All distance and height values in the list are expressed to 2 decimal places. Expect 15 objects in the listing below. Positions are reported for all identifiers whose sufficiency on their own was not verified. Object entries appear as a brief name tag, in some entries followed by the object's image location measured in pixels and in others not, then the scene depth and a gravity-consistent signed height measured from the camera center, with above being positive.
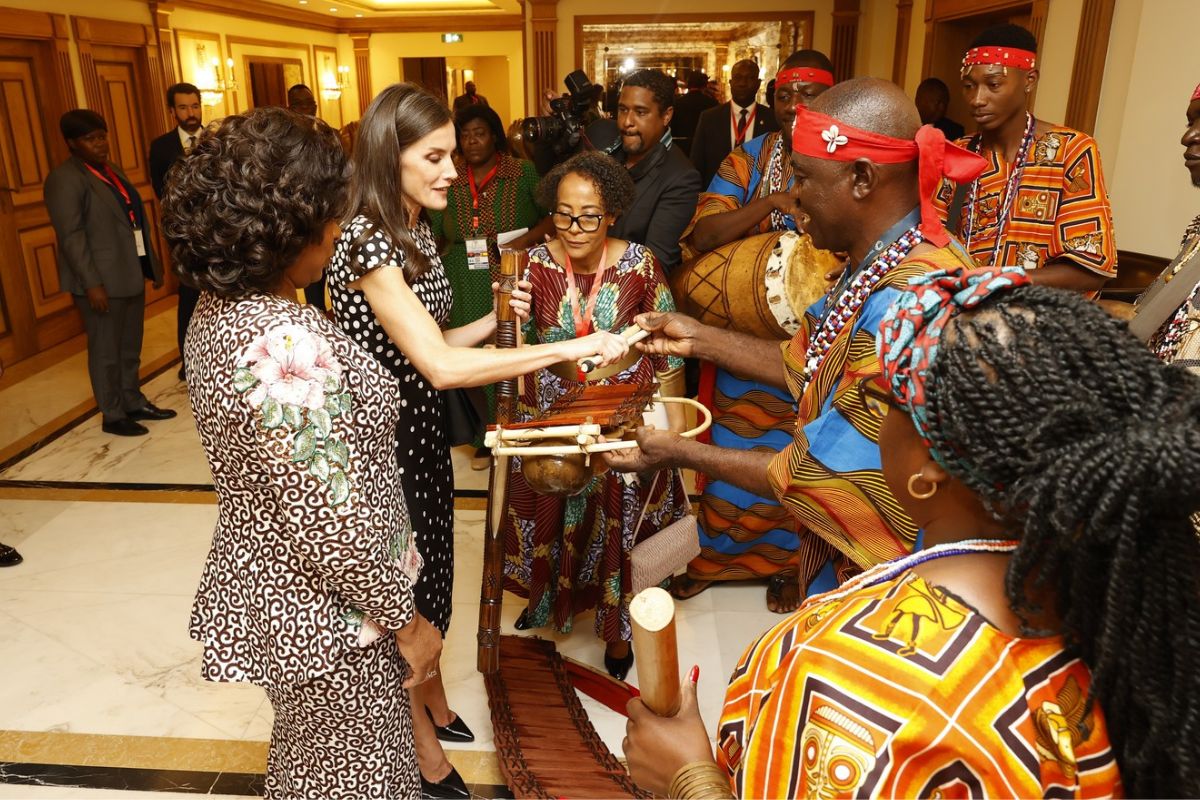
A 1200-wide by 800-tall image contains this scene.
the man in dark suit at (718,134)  5.30 +0.02
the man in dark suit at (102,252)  4.99 -0.66
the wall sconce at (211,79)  10.25 +0.70
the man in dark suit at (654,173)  3.66 -0.15
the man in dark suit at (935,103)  6.40 +0.24
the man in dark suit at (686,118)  6.93 +0.15
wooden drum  3.01 -0.52
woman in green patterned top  4.45 -0.40
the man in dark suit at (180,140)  5.64 -0.01
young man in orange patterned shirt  3.02 -0.19
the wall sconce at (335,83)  14.45 +0.91
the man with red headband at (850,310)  1.58 -0.34
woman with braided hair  0.80 -0.46
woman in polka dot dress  2.05 -0.42
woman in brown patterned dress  1.38 -0.50
